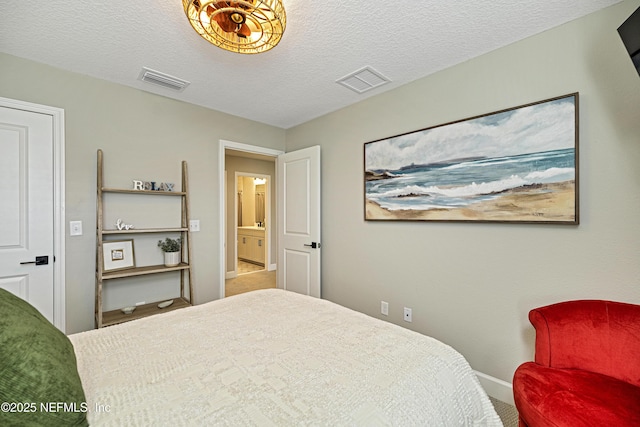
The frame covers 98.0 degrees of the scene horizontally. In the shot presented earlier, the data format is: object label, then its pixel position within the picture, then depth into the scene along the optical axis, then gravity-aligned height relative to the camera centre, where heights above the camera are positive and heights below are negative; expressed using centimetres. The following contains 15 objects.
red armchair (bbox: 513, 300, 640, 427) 112 -77
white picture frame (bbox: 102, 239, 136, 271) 245 -36
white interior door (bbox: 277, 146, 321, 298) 326 -8
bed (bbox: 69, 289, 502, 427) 85 -60
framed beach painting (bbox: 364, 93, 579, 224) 174 +33
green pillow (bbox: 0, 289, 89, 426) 63 -40
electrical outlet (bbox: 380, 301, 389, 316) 269 -91
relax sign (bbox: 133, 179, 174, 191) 262 +29
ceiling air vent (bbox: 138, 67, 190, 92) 233 +120
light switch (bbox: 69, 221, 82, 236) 231 -10
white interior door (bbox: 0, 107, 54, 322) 205 +8
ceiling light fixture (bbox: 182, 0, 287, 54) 135 +102
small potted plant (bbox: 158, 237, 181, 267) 274 -35
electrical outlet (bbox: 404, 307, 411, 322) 252 -92
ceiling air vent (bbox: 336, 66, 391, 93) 233 +119
